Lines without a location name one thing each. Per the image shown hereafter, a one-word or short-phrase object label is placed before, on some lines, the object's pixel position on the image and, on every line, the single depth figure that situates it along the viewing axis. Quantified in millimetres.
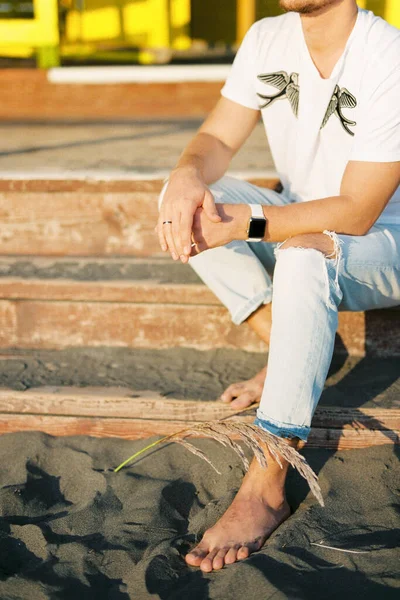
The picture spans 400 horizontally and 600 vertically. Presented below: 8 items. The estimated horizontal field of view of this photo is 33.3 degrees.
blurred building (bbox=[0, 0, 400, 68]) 6949
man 1792
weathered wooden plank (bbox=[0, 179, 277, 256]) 2984
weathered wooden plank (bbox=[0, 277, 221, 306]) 2648
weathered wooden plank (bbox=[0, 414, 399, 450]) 2270
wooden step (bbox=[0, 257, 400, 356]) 2602
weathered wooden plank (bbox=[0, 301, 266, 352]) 2670
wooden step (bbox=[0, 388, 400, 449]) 2176
